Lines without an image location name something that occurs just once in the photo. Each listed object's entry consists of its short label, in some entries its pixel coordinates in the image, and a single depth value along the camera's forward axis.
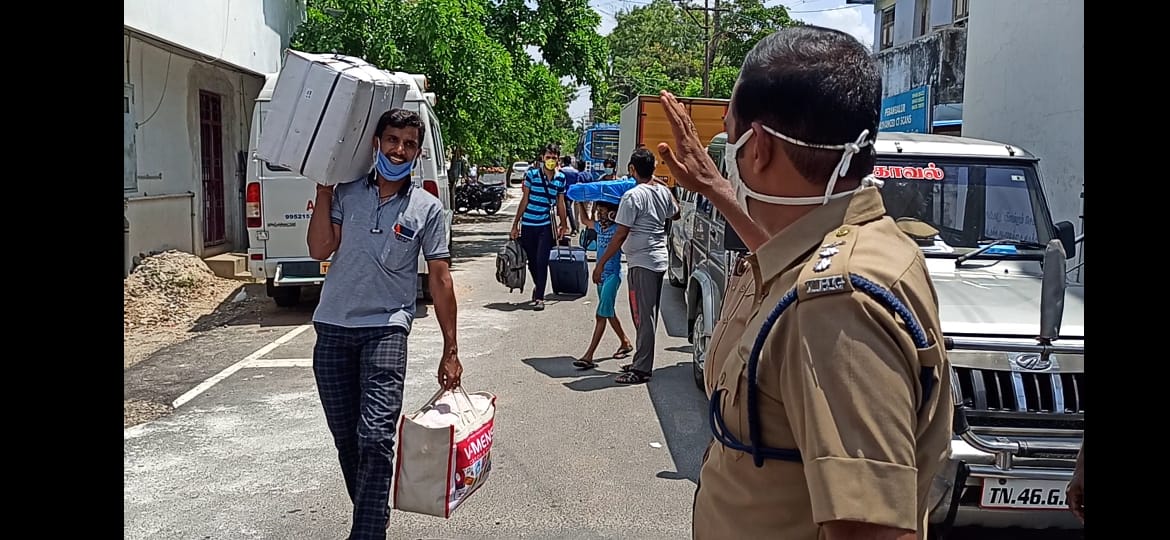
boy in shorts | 7.76
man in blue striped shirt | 10.70
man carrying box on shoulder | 3.90
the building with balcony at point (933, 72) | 15.48
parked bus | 33.50
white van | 9.70
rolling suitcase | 10.12
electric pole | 33.34
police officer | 1.41
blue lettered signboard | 14.53
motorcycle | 28.69
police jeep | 3.79
